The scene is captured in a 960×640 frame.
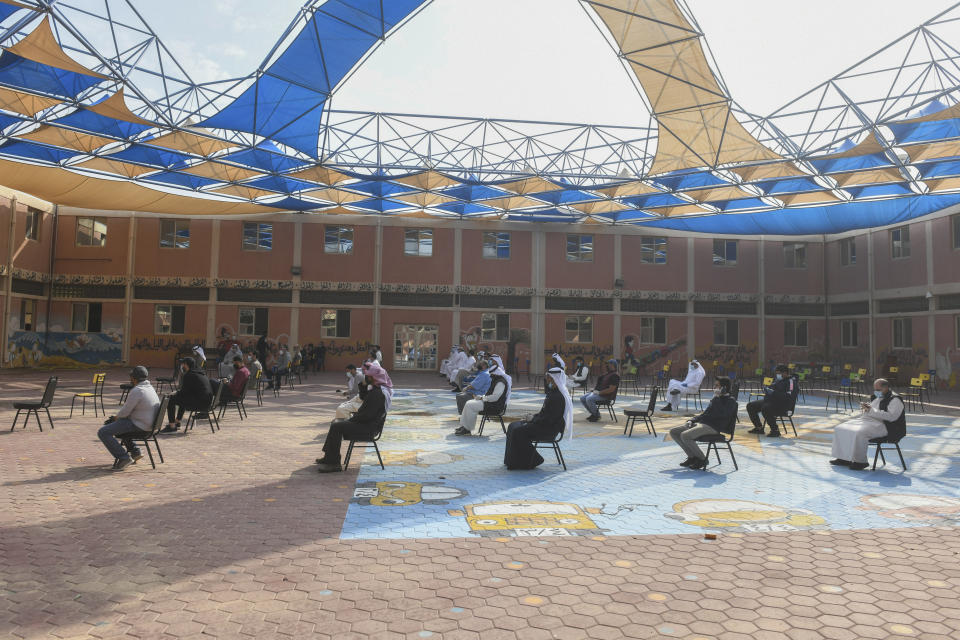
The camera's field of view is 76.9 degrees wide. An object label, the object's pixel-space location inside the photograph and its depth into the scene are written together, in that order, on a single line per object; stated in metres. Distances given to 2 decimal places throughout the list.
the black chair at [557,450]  8.60
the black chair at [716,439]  8.62
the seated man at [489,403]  11.09
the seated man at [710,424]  8.64
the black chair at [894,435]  8.68
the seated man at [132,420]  7.93
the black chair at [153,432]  8.05
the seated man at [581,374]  16.20
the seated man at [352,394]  10.79
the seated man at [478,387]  12.78
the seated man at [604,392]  13.60
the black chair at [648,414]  11.19
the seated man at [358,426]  8.17
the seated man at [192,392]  11.05
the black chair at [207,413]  11.24
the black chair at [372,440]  8.21
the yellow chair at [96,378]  13.22
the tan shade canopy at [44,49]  11.70
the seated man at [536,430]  8.48
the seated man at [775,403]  11.88
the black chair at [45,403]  10.28
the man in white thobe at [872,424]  8.66
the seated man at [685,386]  14.98
